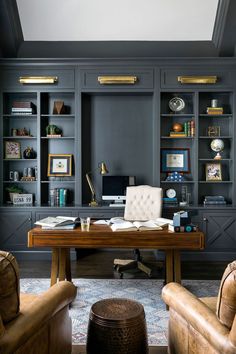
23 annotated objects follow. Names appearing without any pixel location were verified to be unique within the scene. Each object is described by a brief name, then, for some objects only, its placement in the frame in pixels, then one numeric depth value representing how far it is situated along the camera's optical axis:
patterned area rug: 2.57
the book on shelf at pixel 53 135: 4.94
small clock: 5.05
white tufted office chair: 4.07
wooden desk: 2.91
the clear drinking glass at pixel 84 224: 3.08
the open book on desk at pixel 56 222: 3.10
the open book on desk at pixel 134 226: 3.02
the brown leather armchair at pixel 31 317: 1.34
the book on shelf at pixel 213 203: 4.79
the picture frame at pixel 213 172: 5.02
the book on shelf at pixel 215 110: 4.82
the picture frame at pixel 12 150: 5.01
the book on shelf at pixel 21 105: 4.91
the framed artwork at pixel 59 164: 5.07
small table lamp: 4.84
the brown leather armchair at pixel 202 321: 1.35
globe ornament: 4.95
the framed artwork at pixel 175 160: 5.10
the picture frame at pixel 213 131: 5.00
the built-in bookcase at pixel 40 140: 4.98
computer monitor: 4.98
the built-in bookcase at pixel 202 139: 5.04
